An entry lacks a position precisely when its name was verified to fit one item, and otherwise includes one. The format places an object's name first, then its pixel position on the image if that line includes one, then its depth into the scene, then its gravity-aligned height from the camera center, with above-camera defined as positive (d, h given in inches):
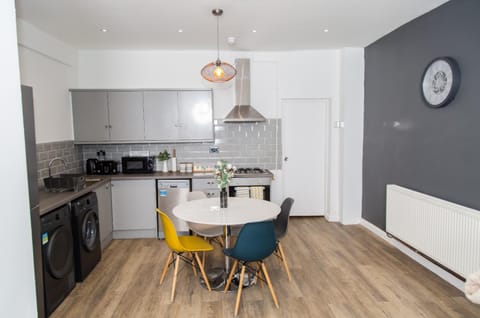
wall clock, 122.2 +20.9
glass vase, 134.4 -26.6
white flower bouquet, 131.1 -15.9
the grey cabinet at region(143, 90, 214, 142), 194.4 +13.9
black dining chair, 134.9 -38.5
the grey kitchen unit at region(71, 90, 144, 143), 192.1 +14.4
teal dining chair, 108.5 -37.7
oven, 189.9 -29.8
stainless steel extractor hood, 199.1 +24.7
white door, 218.1 -12.6
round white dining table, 117.6 -30.3
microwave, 197.9 -16.6
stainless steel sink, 139.2 -19.5
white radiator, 111.1 -38.5
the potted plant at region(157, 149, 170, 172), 203.9 -13.0
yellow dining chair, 120.2 -43.0
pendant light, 129.0 +27.6
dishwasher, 184.4 -33.3
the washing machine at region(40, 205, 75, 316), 110.0 -42.8
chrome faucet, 156.8 -14.0
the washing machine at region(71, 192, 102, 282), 132.6 -41.9
